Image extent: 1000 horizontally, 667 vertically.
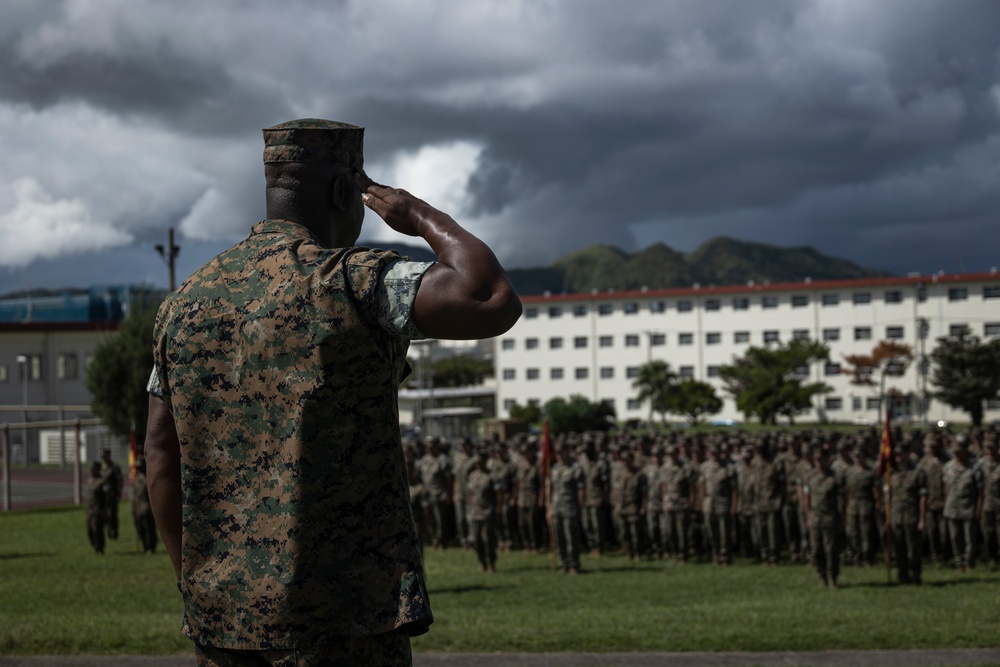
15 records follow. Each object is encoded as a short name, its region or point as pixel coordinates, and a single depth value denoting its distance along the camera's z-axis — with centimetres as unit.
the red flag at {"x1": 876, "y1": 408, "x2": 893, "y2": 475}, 1355
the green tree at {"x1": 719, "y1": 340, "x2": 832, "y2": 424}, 5975
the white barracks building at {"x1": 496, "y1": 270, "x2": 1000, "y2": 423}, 7019
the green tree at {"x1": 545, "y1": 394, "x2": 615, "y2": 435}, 5072
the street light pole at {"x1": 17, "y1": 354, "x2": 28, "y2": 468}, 4400
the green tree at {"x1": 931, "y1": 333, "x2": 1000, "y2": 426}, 5478
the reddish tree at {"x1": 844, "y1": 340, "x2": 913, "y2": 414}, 6825
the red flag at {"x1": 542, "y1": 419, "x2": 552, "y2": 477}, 1628
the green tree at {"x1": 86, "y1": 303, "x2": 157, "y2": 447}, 3269
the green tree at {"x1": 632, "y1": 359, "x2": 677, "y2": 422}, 6544
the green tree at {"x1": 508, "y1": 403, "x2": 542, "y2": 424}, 6172
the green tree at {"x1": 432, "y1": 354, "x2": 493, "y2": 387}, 9462
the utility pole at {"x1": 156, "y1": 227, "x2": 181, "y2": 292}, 2617
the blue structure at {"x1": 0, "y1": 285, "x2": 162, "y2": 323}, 7238
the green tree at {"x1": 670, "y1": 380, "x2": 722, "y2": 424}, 6250
